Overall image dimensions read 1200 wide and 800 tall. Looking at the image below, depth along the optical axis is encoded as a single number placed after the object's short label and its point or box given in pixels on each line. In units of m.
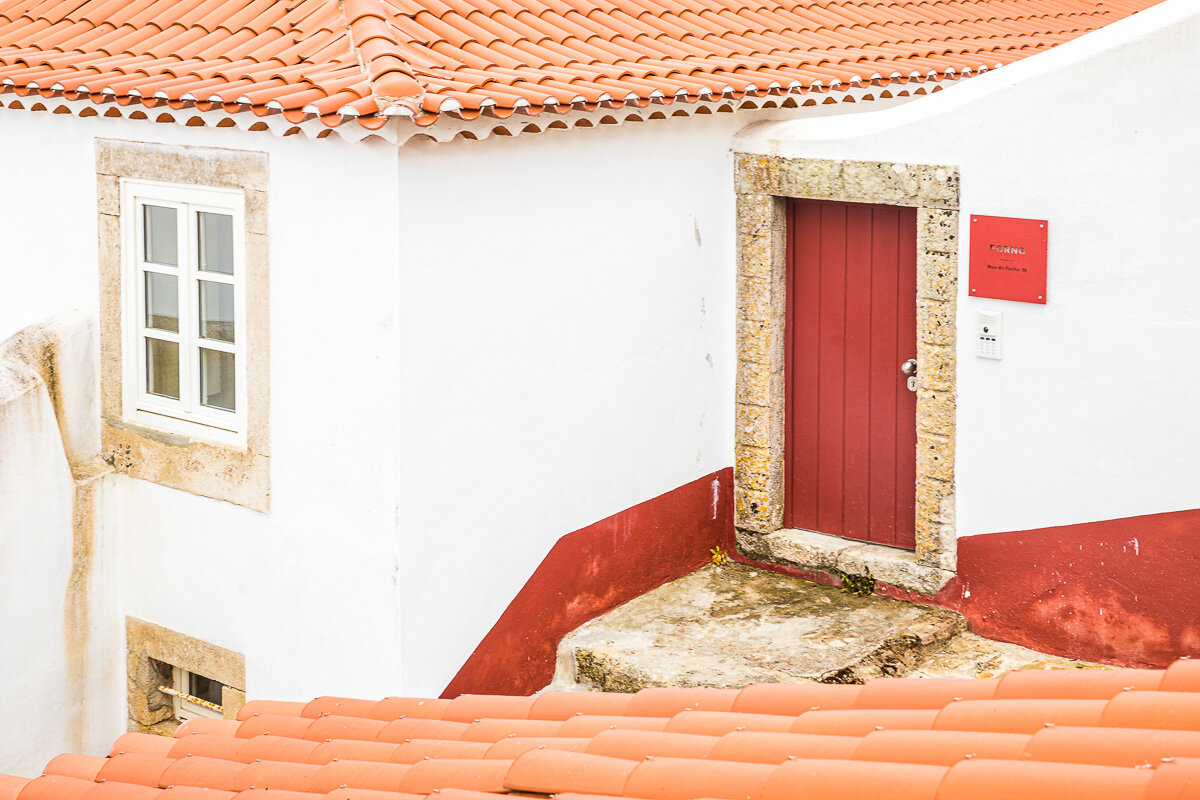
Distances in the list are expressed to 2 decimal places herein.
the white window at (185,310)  6.76
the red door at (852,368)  7.64
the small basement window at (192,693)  7.59
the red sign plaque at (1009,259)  6.84
